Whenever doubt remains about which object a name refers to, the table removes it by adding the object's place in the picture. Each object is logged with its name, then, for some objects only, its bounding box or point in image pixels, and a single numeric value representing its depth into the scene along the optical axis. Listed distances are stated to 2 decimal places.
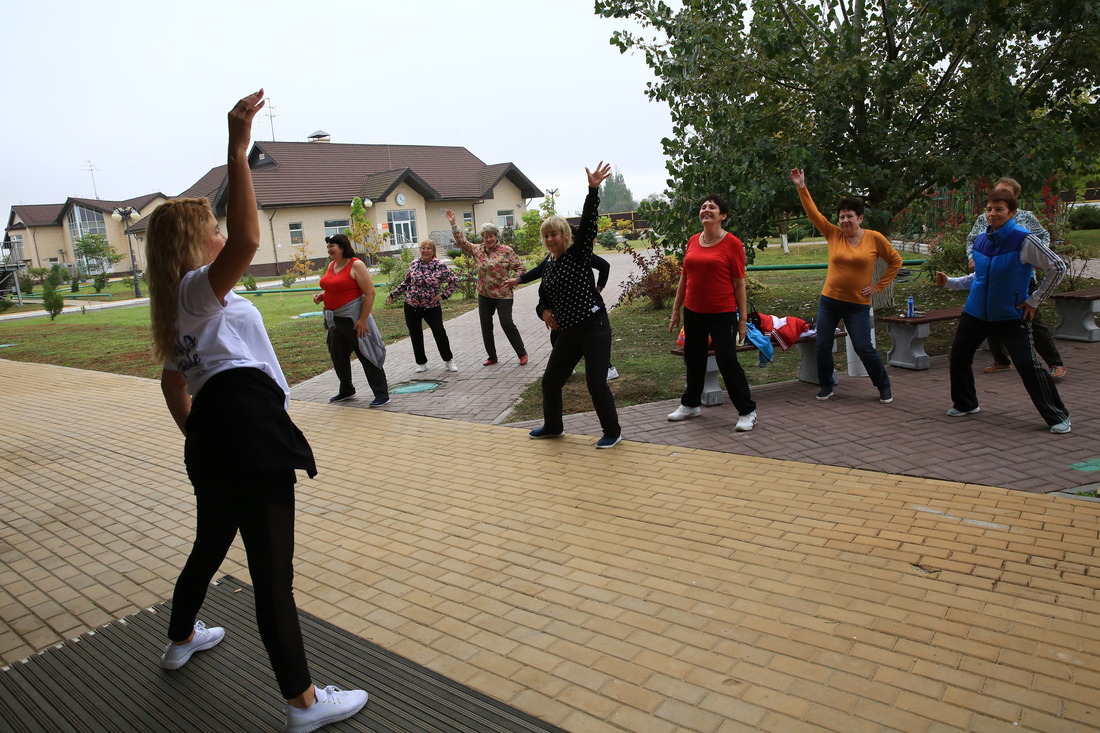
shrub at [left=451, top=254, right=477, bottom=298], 20.79
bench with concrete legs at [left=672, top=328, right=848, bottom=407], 7.53
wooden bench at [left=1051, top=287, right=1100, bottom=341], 9.08
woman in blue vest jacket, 5.88
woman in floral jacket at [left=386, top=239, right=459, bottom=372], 10.20
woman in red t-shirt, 6.46
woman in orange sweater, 7.02
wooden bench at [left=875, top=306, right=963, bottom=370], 8.36
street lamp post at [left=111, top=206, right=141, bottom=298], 35.91
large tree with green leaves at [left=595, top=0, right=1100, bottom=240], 9.41
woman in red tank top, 8.54
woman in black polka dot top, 6.29
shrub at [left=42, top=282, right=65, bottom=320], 24.81
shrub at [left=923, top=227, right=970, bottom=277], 13.64
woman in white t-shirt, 2.75
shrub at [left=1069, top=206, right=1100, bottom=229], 27.12
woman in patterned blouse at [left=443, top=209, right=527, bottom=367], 10.20
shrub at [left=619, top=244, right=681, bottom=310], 14.97
